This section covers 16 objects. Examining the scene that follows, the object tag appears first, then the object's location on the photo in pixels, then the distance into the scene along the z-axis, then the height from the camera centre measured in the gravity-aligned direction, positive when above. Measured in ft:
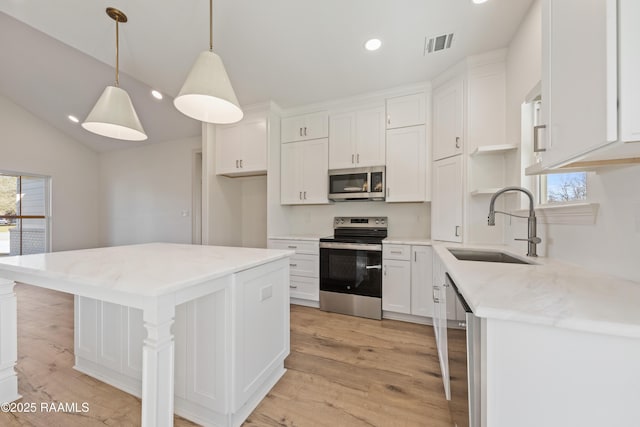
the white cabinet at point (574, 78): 2.06 +1.38
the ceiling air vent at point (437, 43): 7.20 +5.22
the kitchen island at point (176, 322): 3.23 -2.05
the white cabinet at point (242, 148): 11.44 +3.20
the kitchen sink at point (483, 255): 6.01 -1.07
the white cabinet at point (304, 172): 11.27 +1.97
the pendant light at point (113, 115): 6.01 +2.47
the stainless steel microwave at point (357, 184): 10.22 +1.31
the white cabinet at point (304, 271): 10.29 -2.48
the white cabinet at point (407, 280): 8.57 -2.39
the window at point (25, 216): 15.98 -0.21
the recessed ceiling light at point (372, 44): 7.54 +5.34
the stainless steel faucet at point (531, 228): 5.18 -0.29
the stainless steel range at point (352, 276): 9.25 -2.44
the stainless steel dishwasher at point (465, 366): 2.56 -1.89
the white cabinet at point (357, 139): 10.28 +3.28
